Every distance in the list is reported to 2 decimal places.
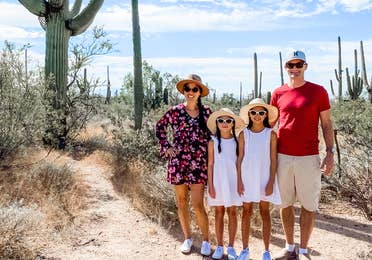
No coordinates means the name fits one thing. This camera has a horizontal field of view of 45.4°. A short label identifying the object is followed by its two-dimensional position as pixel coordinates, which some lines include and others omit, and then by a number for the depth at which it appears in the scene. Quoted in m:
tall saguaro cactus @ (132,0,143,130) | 10.58
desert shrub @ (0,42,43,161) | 7.12
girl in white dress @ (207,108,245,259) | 4.30
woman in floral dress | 4.43
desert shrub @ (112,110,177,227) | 6.12
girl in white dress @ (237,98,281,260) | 4.21
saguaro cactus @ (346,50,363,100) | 20.95
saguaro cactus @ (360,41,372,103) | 18.39
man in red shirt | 4.12
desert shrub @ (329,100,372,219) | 6.48
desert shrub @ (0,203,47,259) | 4.39
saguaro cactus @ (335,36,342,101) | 22.45
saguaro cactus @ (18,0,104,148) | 10.16
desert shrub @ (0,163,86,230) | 5.74
